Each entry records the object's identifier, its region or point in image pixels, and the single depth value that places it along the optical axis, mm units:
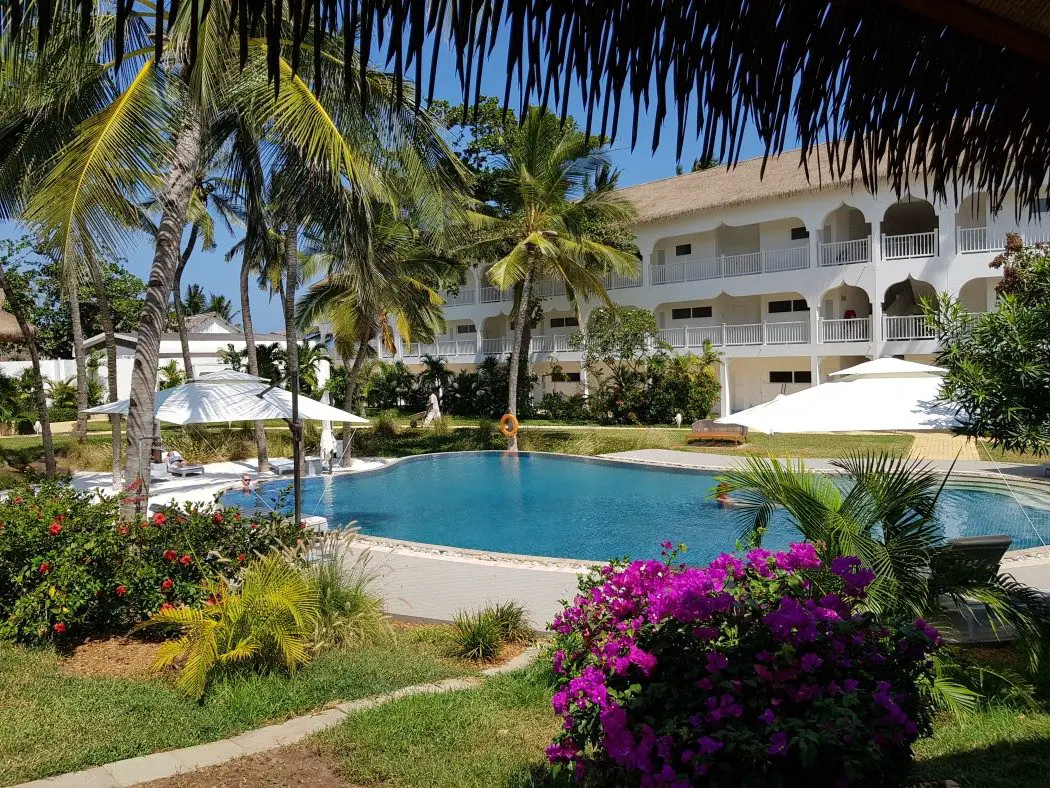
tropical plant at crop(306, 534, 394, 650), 6895
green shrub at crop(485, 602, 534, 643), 7297
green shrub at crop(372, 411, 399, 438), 27109
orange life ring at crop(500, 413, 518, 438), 24609
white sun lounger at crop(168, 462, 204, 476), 18297
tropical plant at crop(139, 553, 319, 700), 5823
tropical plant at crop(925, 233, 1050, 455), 7680
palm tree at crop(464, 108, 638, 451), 25625
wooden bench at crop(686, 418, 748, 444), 23328
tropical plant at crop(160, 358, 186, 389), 32188
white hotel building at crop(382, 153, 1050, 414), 25109
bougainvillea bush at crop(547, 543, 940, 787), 3086
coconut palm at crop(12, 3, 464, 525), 7688
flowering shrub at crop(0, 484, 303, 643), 6555
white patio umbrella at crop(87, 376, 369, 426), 12688
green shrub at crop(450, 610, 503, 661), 6867
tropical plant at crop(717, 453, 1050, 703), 5734
